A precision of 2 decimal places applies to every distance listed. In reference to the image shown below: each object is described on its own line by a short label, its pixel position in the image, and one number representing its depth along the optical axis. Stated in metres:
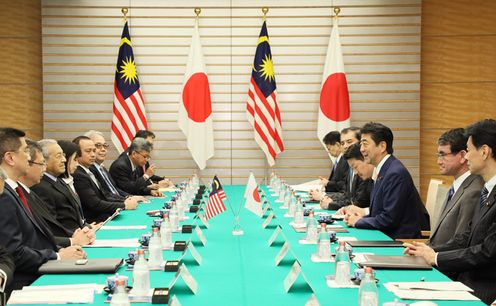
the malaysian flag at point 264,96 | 9.40
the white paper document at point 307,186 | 7.70
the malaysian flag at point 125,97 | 9.35
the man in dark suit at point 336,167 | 7.79
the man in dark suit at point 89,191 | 6.03
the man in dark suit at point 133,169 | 7.74
